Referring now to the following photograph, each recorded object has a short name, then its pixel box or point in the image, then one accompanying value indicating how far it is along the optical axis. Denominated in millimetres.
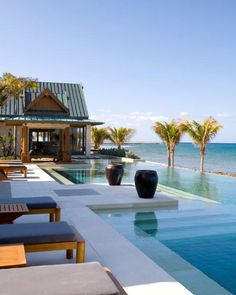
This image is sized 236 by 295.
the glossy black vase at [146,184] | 9820
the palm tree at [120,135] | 33438
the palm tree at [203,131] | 21438
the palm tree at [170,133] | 24156
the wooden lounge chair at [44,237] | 4391
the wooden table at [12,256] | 3678
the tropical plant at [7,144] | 25328
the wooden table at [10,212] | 5949
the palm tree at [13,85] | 26844
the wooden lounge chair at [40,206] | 6547
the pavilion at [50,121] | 24406
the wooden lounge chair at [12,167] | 13961
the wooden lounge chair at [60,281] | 2938
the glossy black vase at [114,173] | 12453
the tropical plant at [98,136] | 34094
